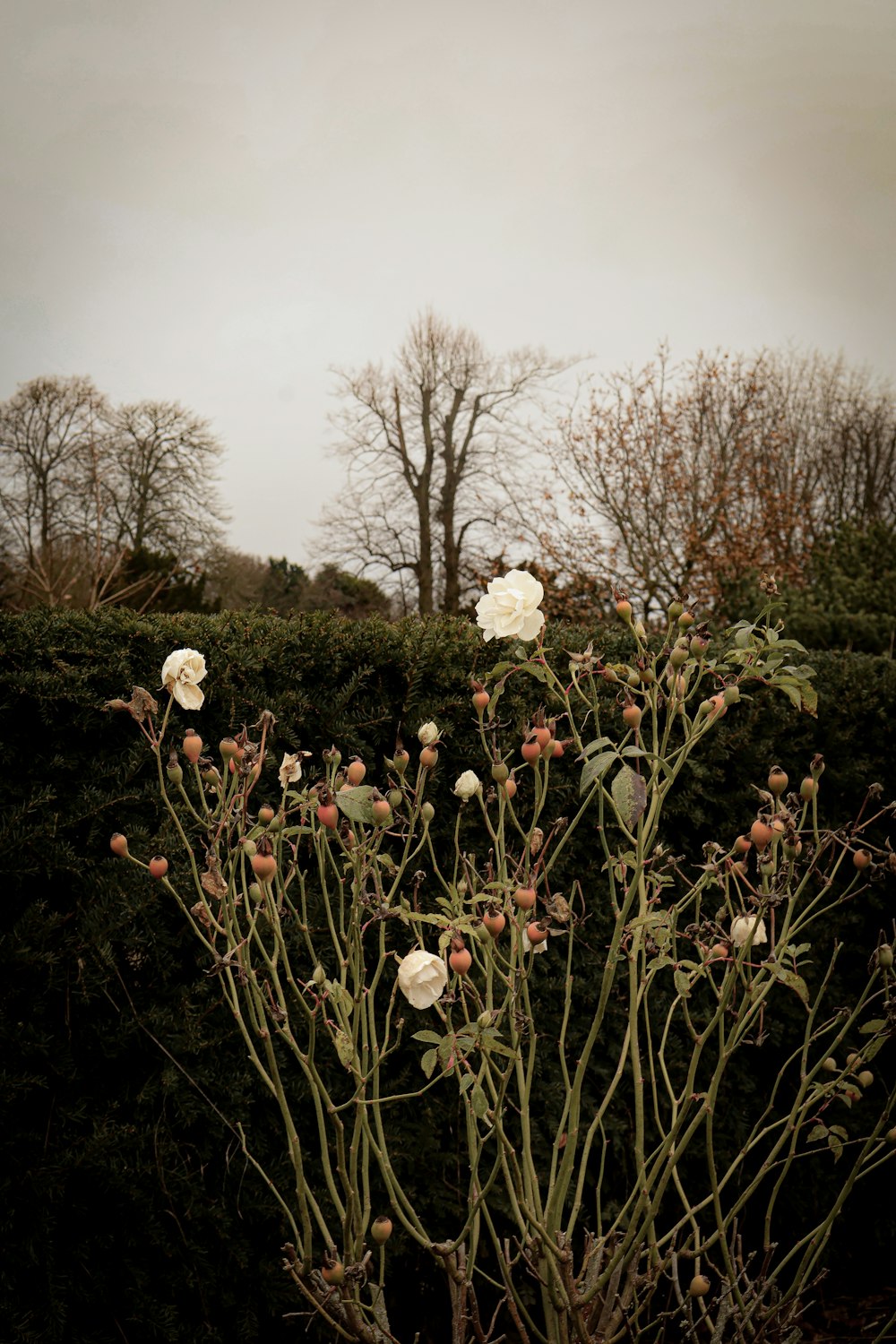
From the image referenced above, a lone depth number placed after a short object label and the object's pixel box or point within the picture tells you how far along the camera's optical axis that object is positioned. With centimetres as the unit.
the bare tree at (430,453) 2177
